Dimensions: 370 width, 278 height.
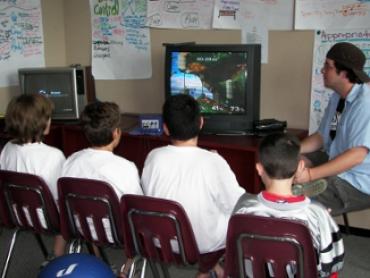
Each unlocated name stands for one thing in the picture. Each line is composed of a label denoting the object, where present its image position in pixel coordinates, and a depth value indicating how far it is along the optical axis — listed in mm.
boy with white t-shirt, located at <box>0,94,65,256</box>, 2432
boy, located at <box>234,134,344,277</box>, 1662
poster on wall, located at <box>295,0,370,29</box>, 2967
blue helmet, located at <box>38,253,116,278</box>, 2002
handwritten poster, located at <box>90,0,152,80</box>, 3828
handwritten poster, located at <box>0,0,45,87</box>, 3746
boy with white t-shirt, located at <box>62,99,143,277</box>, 2195
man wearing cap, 2398
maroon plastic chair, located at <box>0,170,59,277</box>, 2207
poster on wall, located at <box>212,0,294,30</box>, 3227
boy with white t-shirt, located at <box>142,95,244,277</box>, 1992
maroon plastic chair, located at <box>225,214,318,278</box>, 1590
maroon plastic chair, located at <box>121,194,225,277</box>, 1855
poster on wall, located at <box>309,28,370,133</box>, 3008
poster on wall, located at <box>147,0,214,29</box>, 3514
